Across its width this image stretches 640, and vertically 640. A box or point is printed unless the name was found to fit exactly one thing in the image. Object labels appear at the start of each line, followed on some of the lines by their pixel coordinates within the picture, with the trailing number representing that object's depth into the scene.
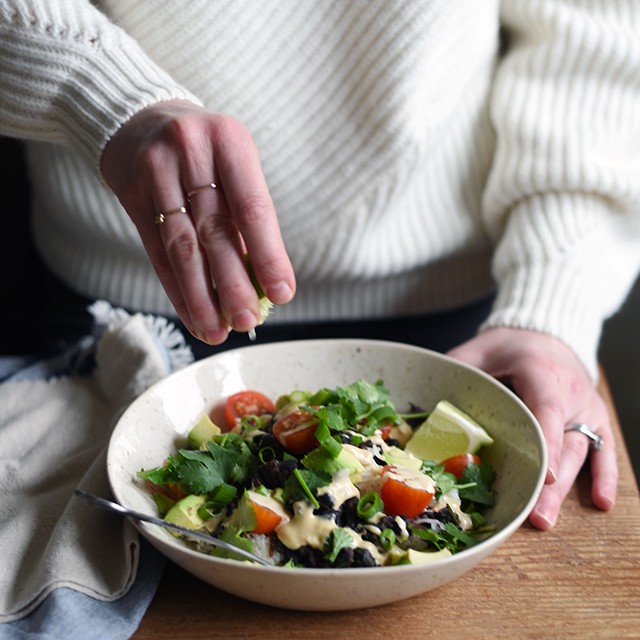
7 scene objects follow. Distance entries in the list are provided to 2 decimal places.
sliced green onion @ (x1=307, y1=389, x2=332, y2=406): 0.59
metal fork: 0.50
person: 0.62
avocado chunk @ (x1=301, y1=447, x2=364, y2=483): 0.53
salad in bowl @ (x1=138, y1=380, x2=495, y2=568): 0.51
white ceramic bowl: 0.49
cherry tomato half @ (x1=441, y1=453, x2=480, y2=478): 0.58
